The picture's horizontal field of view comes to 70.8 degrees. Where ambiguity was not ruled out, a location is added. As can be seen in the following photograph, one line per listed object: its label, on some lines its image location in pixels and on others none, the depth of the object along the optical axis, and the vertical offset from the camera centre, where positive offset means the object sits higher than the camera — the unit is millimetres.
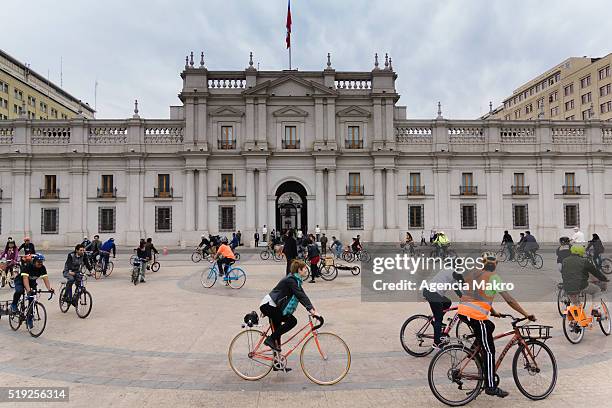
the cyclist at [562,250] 11125 -976
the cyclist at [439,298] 7293 -1383
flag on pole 38688 +17574
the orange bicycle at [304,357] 6223 -2053
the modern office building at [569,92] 59031 +19676
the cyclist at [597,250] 15977 -1274
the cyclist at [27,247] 14880 -917
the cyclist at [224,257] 14703 -1313
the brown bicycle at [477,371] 5480 -2001
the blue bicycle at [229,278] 14884 -2075
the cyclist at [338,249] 25203 -1809
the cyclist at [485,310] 5461 -1230
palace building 37062 +4410
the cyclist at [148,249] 17256 -1220
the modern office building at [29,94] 62844 +20900
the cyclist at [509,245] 23953 -1609
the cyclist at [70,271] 10617 -1239
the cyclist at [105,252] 18094 -1344
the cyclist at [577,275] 8398 -1167
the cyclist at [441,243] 20762 -1245
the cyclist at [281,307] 6289 -1290
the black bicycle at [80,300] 10492 -1947
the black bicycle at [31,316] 8789 -1980
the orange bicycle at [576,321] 8000 -1989
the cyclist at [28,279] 8805 -1199
